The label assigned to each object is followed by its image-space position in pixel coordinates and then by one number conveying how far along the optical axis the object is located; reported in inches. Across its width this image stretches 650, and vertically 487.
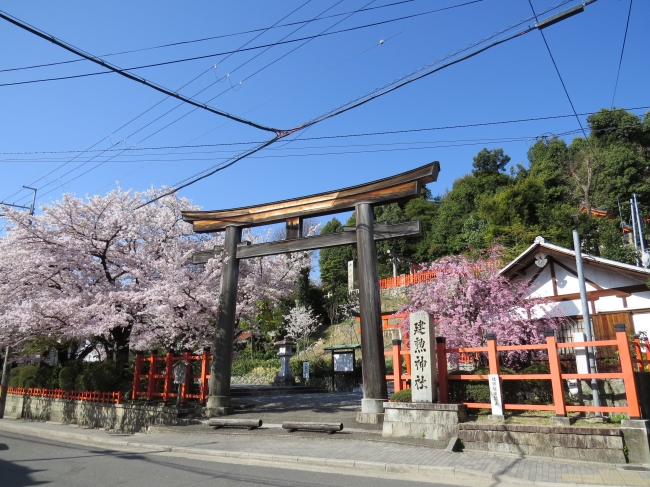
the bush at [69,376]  717.3
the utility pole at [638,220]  982.1
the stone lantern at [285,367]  971.9
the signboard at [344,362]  916.0
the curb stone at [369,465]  266.7
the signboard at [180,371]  546.6
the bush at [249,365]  1275.8
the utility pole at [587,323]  365.4
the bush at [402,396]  420.5
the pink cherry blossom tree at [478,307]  482.0
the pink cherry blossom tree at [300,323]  1409.9
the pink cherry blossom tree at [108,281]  553.0
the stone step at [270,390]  806.5
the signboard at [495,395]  365.7
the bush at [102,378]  655.1
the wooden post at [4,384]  742.8
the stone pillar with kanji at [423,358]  393.7
